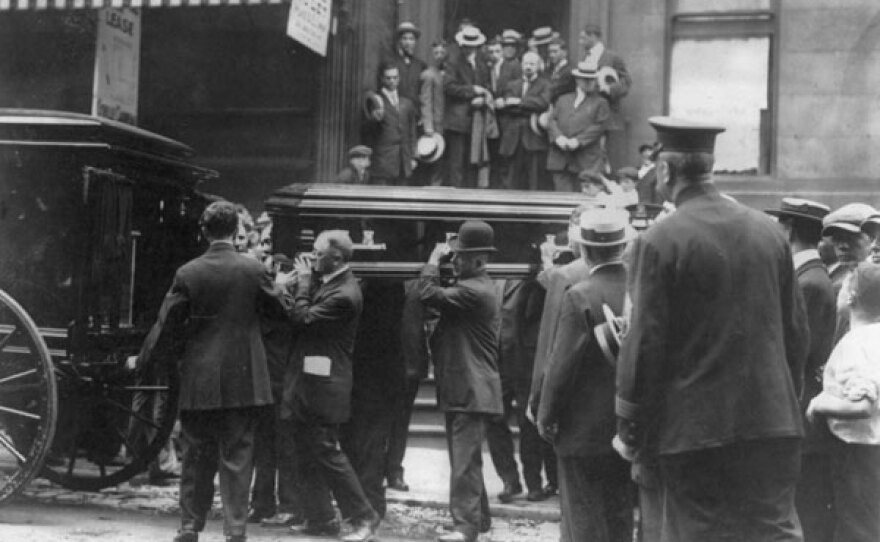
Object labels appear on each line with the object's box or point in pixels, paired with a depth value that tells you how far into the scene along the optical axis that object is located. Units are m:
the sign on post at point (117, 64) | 10.93
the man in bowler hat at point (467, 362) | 6.92
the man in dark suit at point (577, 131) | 11.05
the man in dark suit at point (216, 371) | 6.56
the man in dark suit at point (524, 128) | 11.30
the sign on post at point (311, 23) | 9.89
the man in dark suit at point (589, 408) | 5.18
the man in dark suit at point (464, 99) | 11.45
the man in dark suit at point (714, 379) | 4.00
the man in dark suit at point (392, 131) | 11.45
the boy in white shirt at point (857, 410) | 5.00
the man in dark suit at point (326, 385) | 6.95
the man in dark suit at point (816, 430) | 5.42
